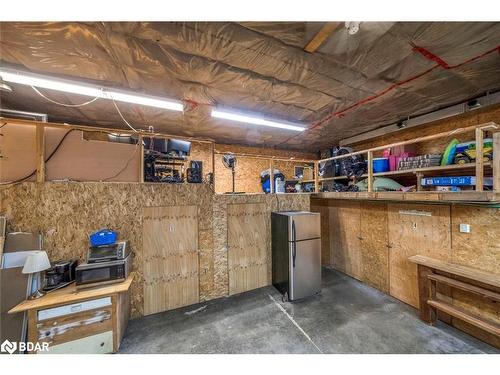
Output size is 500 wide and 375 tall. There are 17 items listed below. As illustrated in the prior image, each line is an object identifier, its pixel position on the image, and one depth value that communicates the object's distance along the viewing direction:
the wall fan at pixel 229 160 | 3.82
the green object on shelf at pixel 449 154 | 2.63
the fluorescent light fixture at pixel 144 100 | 2.58
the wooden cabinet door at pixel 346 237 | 4.35
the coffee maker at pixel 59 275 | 2.19
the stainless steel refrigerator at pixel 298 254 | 3.29
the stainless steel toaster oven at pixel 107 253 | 2.31
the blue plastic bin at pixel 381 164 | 3.62
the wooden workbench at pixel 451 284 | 2.23
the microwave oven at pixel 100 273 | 2.18
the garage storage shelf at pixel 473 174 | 2.09
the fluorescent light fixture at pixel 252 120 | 3.27
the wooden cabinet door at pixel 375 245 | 3.75
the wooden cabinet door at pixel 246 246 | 3.57
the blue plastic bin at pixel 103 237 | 2.36
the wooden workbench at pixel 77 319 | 1.93
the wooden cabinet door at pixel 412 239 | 2.91
